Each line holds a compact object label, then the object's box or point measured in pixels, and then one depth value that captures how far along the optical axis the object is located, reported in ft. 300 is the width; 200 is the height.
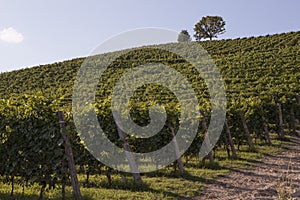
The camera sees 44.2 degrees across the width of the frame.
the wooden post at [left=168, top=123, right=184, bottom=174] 33.40
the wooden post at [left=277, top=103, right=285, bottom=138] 57.67
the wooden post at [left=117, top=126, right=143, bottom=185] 29.21
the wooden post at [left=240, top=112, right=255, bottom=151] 47.07
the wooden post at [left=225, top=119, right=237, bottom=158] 41.95
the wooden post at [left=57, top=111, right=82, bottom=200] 24.21
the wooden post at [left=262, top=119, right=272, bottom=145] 51.90
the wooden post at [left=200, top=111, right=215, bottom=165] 37.88
